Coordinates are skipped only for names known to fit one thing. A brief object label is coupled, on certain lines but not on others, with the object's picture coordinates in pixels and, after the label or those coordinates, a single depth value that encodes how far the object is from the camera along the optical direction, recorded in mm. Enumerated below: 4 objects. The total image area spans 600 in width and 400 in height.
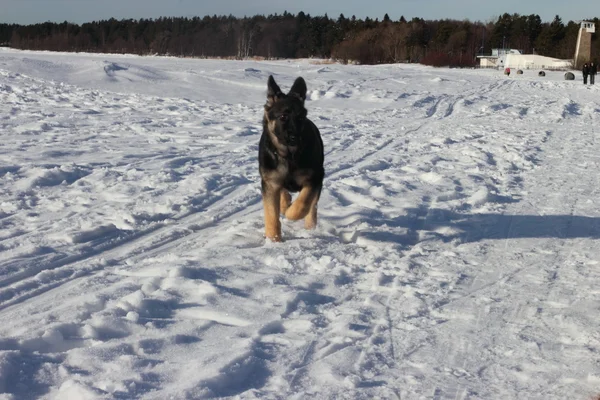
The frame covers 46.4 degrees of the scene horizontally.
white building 80625
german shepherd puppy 5652
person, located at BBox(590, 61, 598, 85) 41588
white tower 75125
